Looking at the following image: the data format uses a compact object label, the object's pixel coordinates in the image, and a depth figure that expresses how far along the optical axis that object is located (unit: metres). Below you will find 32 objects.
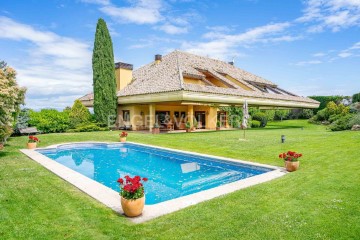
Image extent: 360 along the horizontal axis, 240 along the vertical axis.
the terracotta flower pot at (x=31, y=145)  14.85
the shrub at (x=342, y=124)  22.51
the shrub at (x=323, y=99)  42.36
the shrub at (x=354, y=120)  21.23
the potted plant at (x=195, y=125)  28.31
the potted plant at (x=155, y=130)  23.97
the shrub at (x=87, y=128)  25.09
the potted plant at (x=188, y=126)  26.48
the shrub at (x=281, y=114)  46.33
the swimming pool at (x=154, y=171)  6.93
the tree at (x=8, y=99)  10.96
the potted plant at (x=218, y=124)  31.21
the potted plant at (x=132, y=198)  5.45
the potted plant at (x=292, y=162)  9.52
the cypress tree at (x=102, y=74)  26.52
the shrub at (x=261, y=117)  36.34
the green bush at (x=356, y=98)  36.22
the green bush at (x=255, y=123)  35.19
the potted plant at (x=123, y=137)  18.73
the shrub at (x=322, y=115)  37.38
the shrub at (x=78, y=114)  25.52
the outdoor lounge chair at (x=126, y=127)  27.66
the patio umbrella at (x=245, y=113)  19.06
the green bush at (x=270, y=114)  39.32
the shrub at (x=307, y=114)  45.22
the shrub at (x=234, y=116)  32.69
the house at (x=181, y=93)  22.75
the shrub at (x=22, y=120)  21.35
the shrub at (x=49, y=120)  23.00
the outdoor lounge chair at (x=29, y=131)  21.48
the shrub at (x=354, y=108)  28.45
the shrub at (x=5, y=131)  12.03
